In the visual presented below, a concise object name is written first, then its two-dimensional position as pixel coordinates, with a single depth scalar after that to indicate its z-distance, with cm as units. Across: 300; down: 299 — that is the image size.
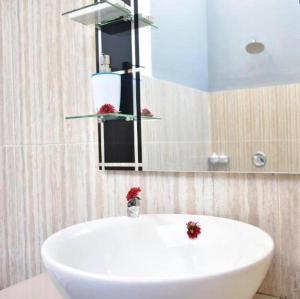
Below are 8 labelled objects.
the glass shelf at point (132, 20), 119
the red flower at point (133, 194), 108
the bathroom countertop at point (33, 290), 104
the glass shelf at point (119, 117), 120
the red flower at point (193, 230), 98
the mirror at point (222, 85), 95
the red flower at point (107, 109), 119
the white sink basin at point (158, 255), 59
